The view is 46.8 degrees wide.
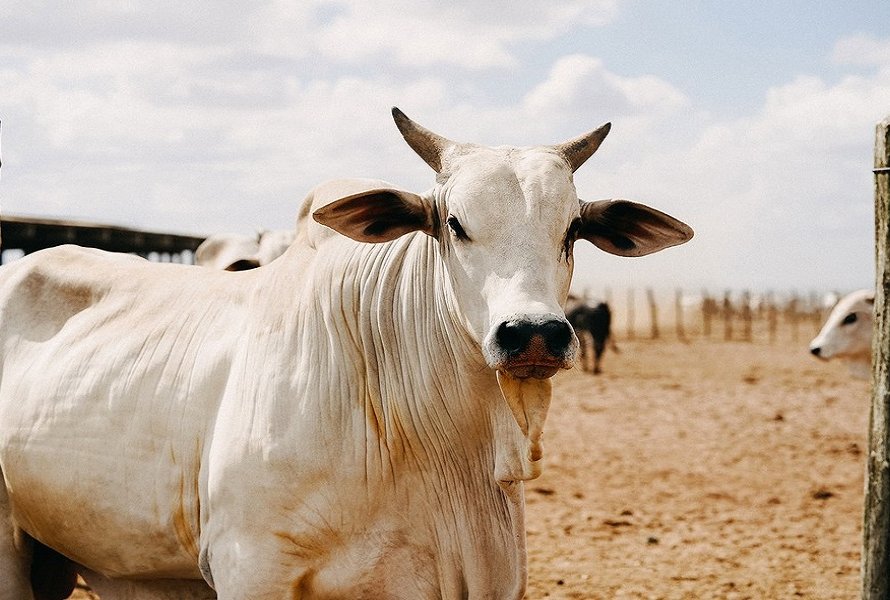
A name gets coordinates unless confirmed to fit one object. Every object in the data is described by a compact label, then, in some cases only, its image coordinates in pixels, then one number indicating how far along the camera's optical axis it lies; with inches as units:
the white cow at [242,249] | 218.5
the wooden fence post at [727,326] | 1230.8
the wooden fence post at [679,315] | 1251.2
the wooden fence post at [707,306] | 1343.3
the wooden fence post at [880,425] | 125.6
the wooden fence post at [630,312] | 1256.0
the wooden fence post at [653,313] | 1237.7
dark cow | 804.6
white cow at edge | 482.3
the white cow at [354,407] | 111.9
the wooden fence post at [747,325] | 1261.4
